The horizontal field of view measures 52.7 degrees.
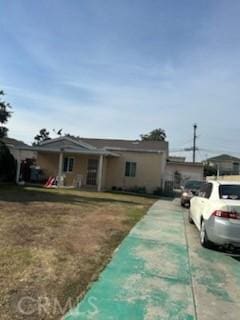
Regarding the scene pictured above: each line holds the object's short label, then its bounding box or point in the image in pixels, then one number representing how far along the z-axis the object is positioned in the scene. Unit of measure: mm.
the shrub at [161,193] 17591
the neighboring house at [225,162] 40777
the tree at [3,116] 16489
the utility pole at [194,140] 37240
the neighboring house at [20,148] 17078
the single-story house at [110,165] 18052
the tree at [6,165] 16353
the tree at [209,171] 35915
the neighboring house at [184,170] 28114
